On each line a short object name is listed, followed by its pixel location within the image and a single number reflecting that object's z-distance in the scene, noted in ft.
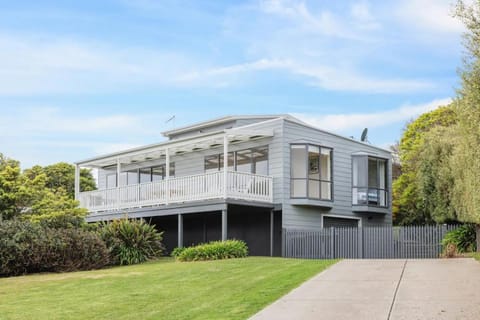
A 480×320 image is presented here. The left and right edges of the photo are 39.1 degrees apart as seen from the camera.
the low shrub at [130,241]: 79.30
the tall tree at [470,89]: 39.06
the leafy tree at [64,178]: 163.84
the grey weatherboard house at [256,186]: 85.87
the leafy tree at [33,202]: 83.56
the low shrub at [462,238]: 74.18
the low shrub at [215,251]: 74.33
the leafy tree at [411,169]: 116.57
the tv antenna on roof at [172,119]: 111.07
